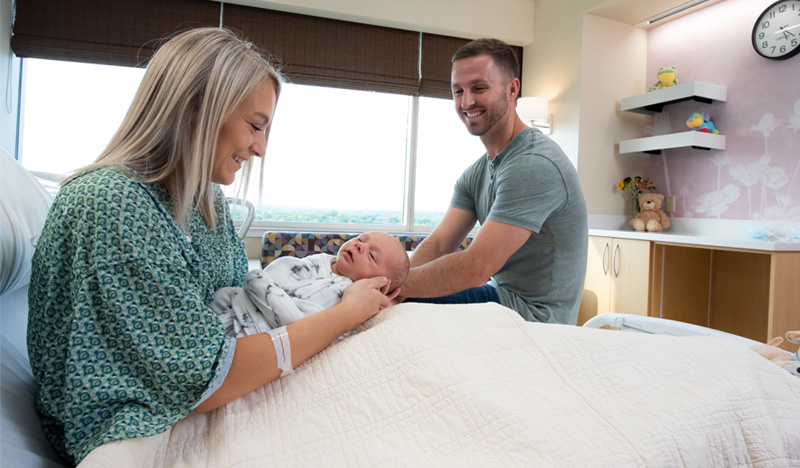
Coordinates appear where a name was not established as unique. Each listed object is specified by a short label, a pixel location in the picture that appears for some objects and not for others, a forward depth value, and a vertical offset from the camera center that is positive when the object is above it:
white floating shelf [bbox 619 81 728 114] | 3.12 +1.05
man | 1.50 +0.06
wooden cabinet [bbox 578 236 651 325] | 3.09 -0.26
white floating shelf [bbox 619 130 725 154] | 3.15 +0.72
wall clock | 2.78 +1.34
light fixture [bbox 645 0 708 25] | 3.29 +1.71
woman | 0.69 -0.11
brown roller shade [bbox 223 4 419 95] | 3.57 +1.45
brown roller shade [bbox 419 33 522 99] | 4.02 +1.47
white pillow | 0.87 -0.01
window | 3.29 +0.66
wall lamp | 3.88 +1.06
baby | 0.96 -0.13
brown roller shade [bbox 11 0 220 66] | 3.09 +1.32
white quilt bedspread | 0.69 -0.28
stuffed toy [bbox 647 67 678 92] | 3.42 +1.23
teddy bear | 3.57 +0.21
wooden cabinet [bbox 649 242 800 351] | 3.03 -0.29
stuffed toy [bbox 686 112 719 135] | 3.21 +0.84
